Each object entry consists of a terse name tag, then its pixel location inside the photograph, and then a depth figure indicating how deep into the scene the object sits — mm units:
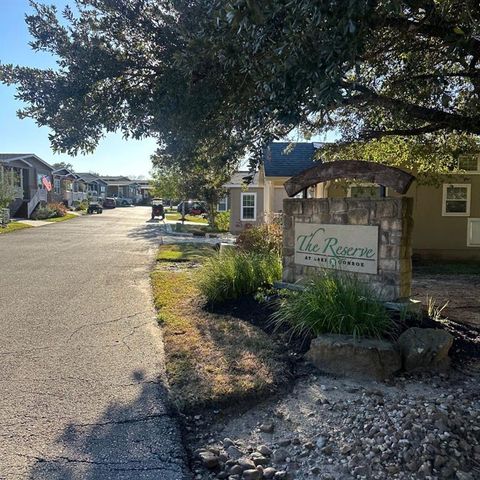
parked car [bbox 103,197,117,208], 64438
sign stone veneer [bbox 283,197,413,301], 6164
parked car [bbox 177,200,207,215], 51519
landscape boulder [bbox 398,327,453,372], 4773
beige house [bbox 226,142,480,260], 15477
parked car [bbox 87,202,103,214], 48969
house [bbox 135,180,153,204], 86562
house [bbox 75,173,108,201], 77062
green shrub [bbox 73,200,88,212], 55781
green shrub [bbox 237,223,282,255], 11766
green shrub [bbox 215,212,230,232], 28630
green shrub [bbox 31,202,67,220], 37469
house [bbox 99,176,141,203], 93562
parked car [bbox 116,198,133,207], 78900
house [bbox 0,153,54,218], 37938
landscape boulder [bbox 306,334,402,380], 4656
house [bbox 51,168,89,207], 52531
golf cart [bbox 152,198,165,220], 43531
